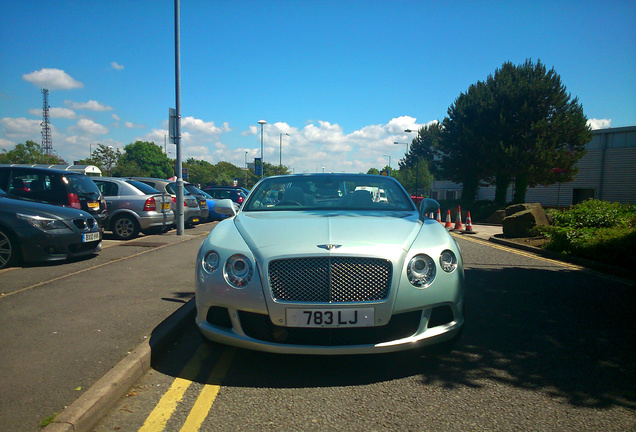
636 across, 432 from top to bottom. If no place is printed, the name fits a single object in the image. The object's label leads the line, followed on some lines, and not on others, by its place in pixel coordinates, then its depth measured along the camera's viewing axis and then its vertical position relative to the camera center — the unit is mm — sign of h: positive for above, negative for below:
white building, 36562 +1520
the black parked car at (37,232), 7039 -912
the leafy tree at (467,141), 31922 +3407
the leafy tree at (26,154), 57531 +2287
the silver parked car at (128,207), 11805 -773
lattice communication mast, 88000 +8788
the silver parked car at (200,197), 16781 -664
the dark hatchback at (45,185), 8664 -224
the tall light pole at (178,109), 13055 +2023
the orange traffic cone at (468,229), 17375 -1511
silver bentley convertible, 3148 -734
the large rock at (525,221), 13828 -914
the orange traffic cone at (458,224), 18314 -1406
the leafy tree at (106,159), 56906 +2048
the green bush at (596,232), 8344 -829
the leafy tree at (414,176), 100812 +2386
